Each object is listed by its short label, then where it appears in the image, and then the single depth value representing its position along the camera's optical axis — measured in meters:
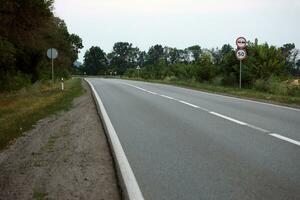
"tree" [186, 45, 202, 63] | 172.88
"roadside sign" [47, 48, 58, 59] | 35.47
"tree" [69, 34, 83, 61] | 93.38
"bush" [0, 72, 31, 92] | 39.00
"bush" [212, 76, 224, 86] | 40.34
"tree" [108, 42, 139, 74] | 180.62
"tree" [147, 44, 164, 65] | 189.12
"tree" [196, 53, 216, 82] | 46.47
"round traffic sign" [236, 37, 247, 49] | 30.59
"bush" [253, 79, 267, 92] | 30.73
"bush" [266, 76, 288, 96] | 27.69
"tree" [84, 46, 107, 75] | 171.00
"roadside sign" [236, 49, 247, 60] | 29.85
